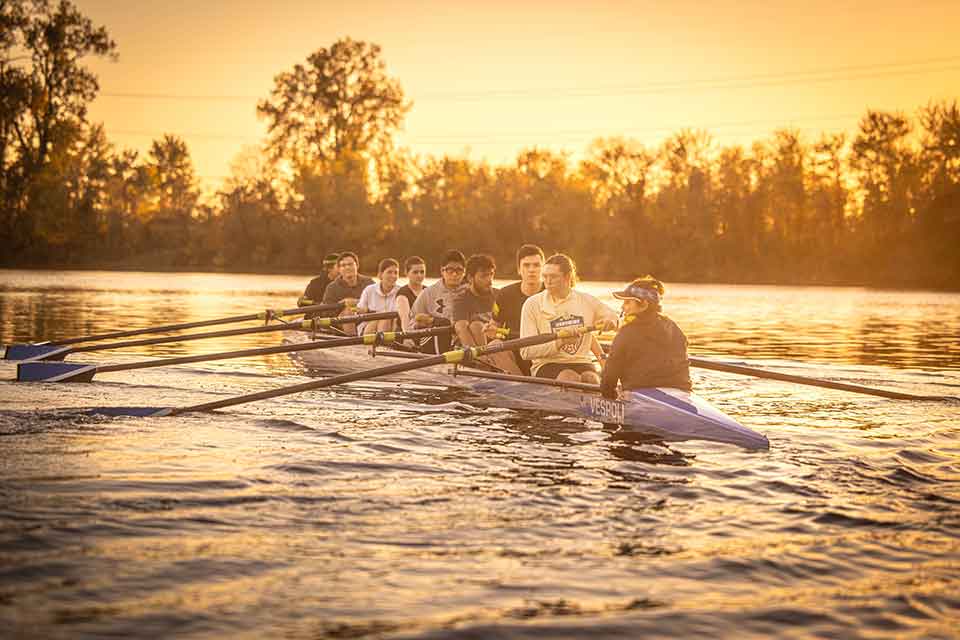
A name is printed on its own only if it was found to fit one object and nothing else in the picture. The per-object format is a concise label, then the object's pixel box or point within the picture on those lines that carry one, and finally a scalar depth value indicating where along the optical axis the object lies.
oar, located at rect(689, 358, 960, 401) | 9.87
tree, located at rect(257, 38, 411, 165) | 75.56
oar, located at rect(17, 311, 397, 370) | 14.26
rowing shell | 8.62
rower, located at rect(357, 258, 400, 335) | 15.55
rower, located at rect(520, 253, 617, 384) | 10.23
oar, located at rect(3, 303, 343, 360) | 14.56
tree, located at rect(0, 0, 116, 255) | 58.34
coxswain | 8.77
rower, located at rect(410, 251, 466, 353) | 13.16
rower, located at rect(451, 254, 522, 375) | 11.88
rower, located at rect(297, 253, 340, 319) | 17.98
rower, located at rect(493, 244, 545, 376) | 11.55
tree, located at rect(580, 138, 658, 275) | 69.38
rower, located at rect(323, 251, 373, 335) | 16.75
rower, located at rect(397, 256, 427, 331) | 14.26
